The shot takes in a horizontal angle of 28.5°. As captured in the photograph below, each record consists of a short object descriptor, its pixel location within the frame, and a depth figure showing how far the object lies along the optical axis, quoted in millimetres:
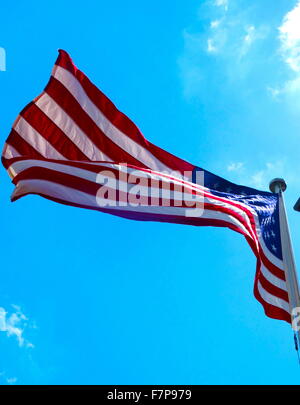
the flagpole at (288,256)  9352
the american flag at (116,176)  10250
